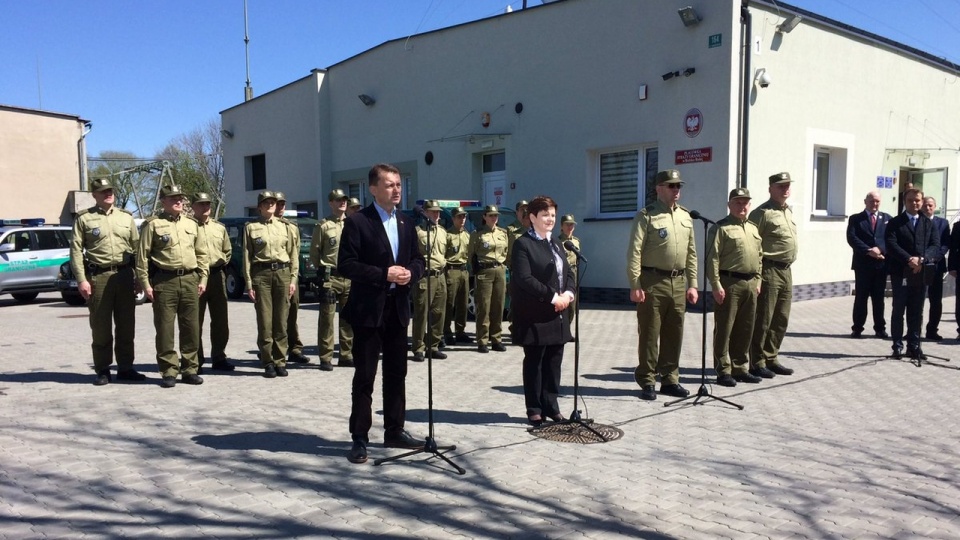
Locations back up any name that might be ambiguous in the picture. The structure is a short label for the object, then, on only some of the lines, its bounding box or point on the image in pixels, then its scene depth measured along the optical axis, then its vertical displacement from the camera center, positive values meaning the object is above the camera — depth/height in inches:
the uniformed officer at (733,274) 281.4 -21.0
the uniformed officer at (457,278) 376.5 -30.2
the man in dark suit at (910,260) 336.2 -19.1
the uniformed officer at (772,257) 296.0 -15.0
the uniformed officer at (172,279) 286.2 -22.8
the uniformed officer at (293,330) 332.1 -51.4
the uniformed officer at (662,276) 257.1 -20.1
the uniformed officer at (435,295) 335.9 -36.1
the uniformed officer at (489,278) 374.6 -29.5
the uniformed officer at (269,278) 309.0 -24.5
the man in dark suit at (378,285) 185.8 -16.7
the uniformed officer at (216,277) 308.7 -24.4
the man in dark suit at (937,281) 376.1 -33.5
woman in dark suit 217.6 -25.5
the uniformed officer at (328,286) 324.8 -29.3
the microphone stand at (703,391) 253.0 -61.5
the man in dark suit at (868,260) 403.5 -22.2
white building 510.0 +92.5
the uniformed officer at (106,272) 286.4 -19.8
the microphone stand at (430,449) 188.9 -62.6
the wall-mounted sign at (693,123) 512.7 +73.5
